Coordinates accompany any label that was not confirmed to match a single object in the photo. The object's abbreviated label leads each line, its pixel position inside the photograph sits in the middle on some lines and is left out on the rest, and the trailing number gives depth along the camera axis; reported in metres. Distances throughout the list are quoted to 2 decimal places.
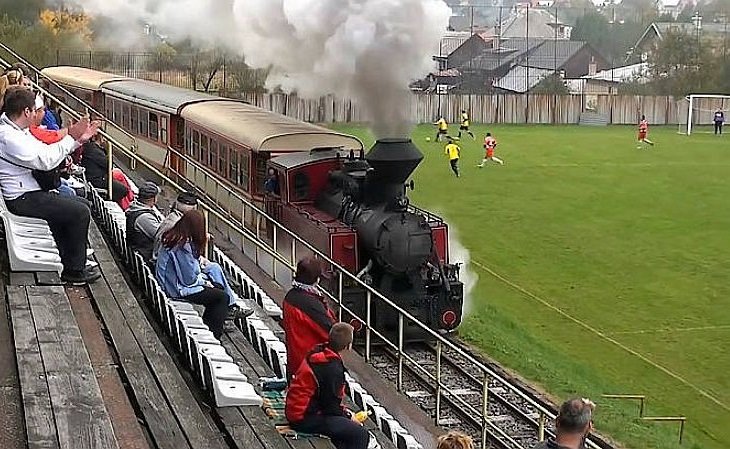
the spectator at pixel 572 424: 4.93
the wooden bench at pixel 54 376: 5.18
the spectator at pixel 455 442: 4.97
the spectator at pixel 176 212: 7.85
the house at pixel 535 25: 98.31
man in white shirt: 6.95
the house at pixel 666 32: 65.88
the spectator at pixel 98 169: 12.61
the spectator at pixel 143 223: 9.01
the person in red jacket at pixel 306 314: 6.82
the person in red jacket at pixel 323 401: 6.16
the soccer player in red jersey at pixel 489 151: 36.44
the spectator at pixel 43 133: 7.39
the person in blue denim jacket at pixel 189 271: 7.30
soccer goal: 56.66
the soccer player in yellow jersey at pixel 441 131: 43.22
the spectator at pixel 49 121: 10.60
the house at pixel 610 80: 67.50
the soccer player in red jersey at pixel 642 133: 44.28
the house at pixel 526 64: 69.56
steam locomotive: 13.56
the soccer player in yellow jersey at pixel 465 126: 45.39
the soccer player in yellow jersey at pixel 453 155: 32.97
